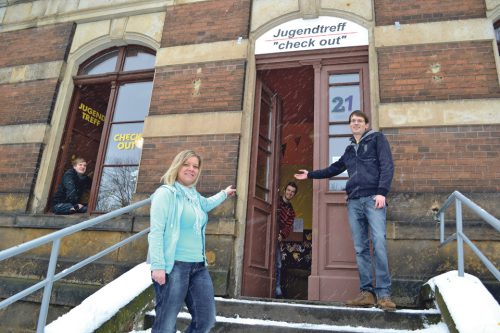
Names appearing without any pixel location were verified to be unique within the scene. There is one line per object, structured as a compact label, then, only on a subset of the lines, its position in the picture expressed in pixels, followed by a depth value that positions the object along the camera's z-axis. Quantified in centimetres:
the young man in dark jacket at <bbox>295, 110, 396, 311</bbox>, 386
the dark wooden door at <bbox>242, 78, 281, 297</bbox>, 537
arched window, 613
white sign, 562
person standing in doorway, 623
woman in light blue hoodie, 258
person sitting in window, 592
